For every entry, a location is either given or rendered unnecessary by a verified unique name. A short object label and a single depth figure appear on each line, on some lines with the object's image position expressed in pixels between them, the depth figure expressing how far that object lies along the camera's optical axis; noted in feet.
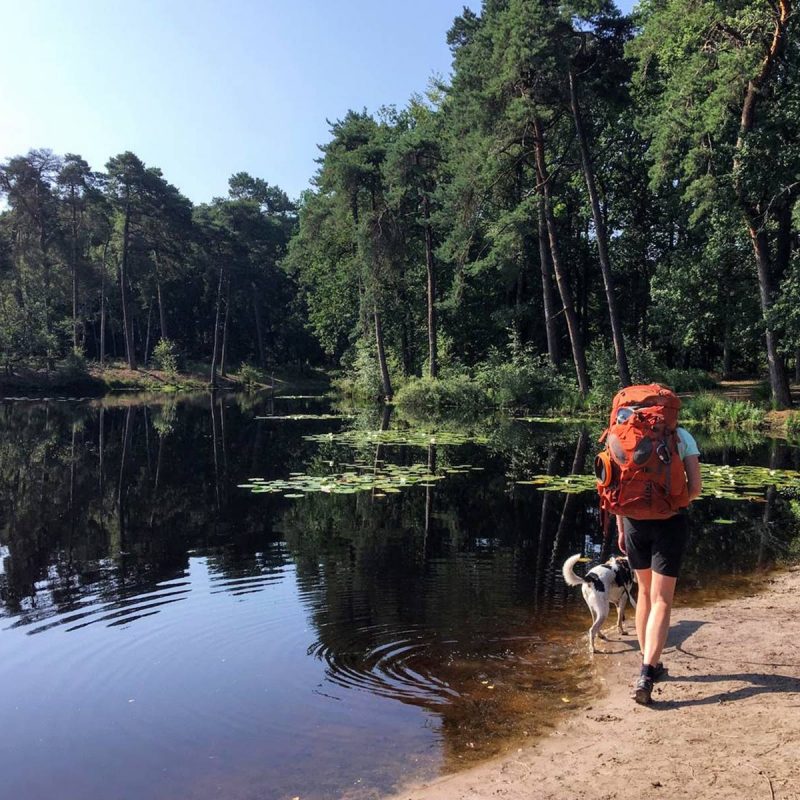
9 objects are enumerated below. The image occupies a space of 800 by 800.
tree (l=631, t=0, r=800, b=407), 68.95
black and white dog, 18.60
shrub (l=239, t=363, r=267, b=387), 201.26
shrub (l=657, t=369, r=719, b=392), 95.96
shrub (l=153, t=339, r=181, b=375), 185.26
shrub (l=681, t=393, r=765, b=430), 76.33
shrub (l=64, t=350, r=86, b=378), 159.22
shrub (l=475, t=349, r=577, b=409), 97.76
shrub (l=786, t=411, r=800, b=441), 69.05
